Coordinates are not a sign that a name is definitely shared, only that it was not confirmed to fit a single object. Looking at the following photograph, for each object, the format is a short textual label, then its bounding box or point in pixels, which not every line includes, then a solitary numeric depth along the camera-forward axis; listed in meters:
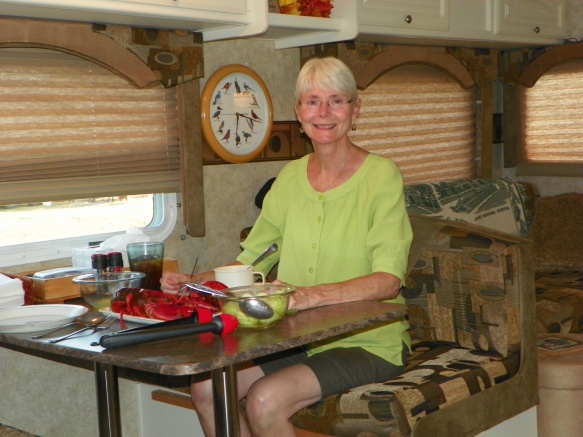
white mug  2.26
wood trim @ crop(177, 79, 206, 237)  3.31
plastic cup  2.66
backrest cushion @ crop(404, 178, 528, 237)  3.74
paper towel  2.49
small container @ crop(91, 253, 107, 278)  2.66
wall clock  3.43
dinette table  1.73
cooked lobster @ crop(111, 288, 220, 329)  2.10
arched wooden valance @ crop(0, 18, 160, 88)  2.74
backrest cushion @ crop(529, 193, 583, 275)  4.29
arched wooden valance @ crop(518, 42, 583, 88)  4.57
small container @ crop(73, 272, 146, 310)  2.30
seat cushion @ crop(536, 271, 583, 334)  3.50
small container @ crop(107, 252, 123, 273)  2.67
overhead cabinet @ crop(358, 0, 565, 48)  3.59
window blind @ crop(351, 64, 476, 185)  4.24
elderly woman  2.33
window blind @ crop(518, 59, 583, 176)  4.64
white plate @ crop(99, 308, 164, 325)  2.08
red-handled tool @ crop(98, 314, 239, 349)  1.82
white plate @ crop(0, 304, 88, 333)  2.08
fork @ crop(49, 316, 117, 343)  2.01
